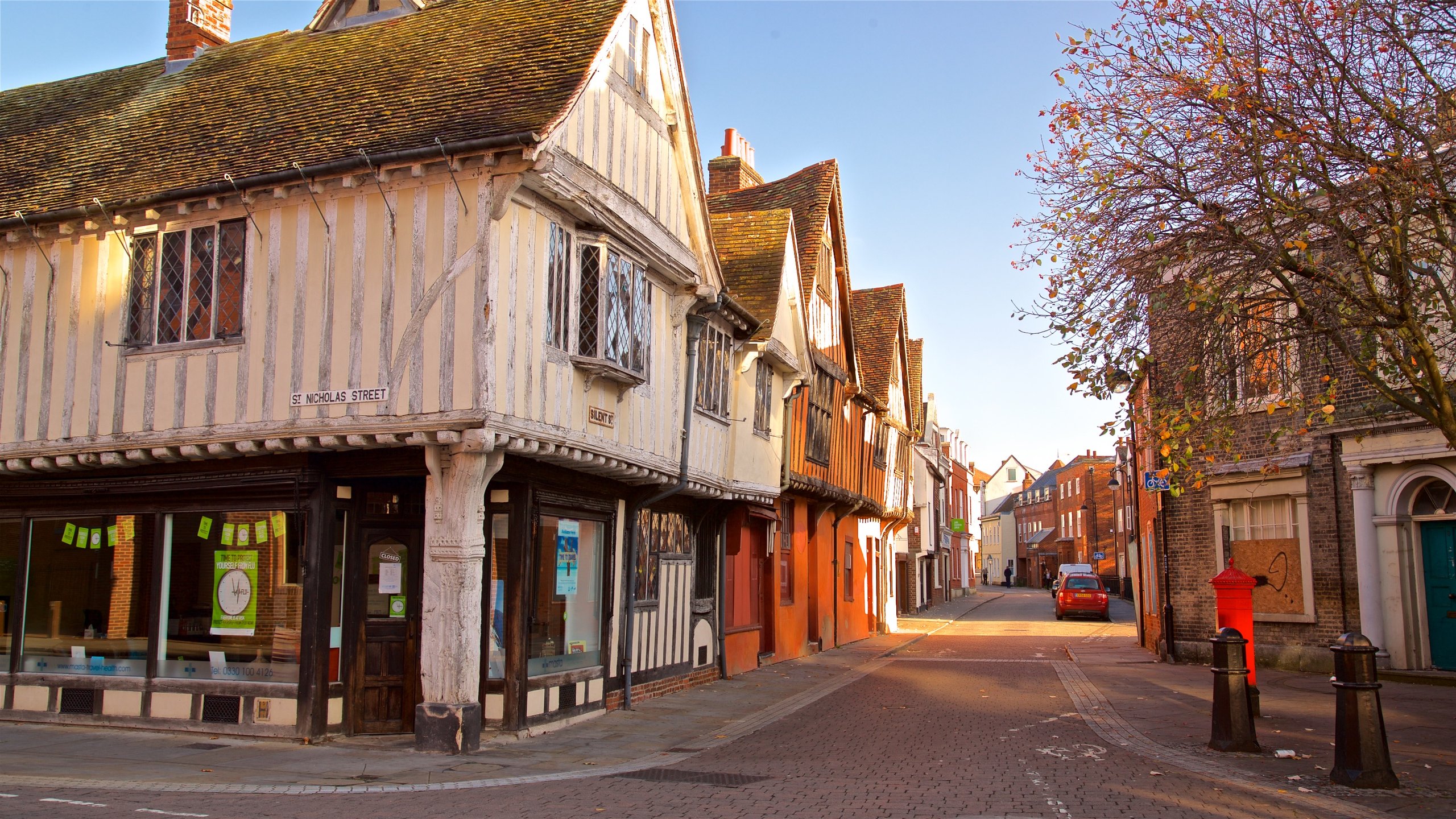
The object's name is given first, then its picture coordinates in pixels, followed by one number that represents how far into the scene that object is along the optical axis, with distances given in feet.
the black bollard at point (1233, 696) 33.63
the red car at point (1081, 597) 122.01
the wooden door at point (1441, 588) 50.78
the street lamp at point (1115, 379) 32.71
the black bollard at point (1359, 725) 27.68
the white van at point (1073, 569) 130.62
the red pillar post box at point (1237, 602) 39.11
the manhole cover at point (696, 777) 29.76
